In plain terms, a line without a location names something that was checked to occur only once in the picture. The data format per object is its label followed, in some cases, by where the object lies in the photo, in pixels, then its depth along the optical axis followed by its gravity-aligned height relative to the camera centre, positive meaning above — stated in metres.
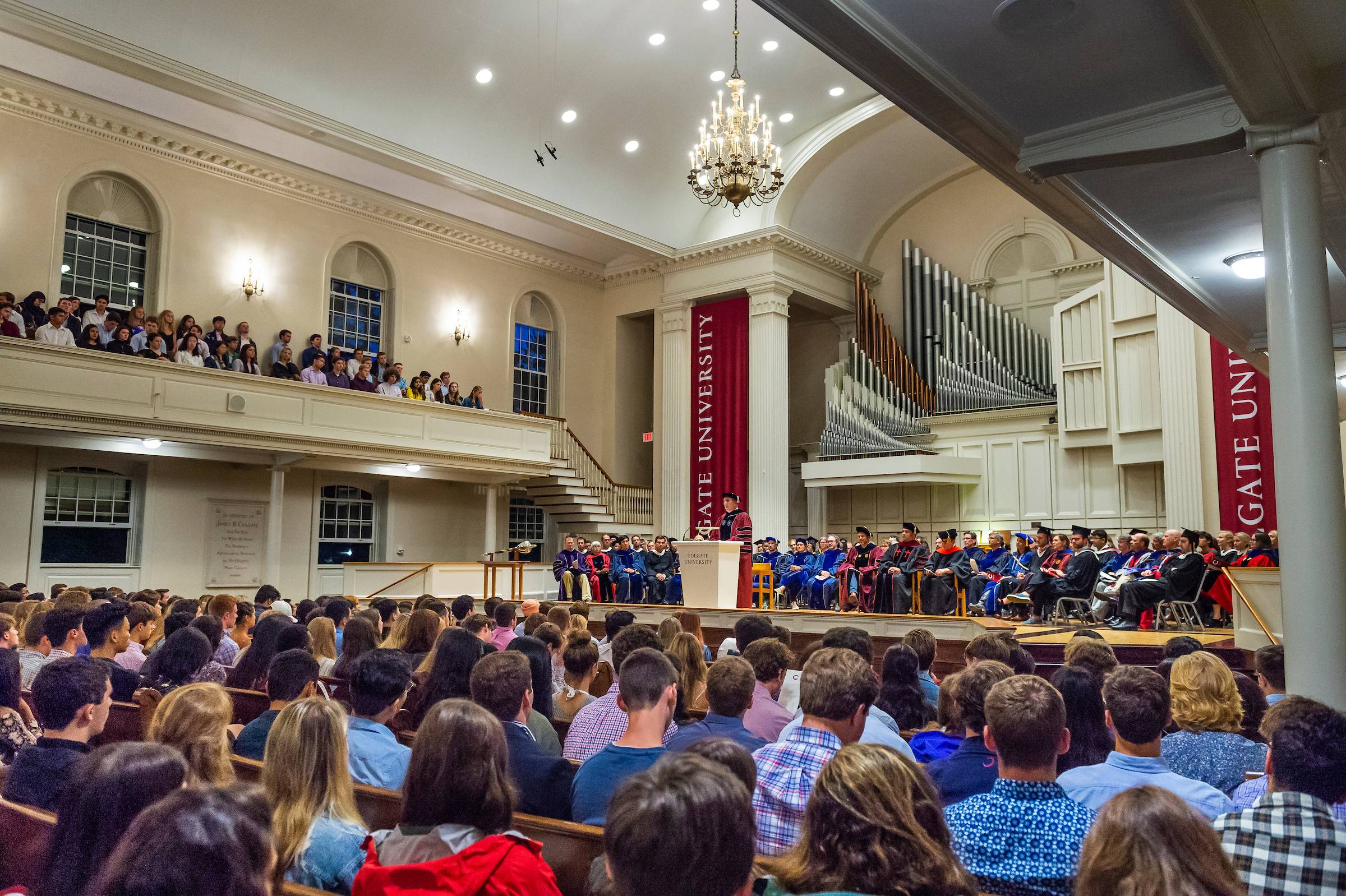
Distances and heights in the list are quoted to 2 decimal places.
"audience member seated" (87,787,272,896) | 1.09 -0.35
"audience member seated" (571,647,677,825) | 2.69 -0.52
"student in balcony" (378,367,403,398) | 14.17 +2.28
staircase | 16.64 +0.88
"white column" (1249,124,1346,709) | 3.88 +0.57
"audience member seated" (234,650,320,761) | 3.35 -0.48
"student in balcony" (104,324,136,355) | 11.50 +2.33
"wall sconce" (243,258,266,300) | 13.79 +3.59
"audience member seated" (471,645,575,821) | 2.88 -0.58
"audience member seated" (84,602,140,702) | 4.84 -0.42
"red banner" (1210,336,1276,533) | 11.07 +1.20
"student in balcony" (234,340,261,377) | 12.88 +2.42
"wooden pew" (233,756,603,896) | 2.26 -0.69
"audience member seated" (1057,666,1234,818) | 2.56 -0.55
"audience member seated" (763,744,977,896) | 1.55 -0.46
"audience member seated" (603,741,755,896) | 1.33 -0.39
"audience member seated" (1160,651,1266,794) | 3.13 -0.59
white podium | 10.82 -0.29
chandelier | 11.58 +4.69
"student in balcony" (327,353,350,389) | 13.65 +2.33
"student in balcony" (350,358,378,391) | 13.89 +2.32
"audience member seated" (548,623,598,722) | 4.45 -0.58
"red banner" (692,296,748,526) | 16.58 +2.40
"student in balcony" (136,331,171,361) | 11.70 +2.29
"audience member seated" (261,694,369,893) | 2.24 -0.59
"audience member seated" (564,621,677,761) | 3.62 -0.66
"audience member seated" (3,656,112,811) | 2.55 -0.49
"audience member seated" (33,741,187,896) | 1.35 -0.37
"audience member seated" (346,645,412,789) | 3.06 -0.55
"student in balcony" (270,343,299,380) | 13.16 +2.35
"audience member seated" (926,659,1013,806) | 2.85 -0.59
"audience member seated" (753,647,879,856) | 2.44 -0.50
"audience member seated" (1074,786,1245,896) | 1.36 -0.42
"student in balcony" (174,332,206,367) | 12.05 +2.36
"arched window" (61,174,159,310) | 12.62 +3.89
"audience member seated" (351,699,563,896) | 1.79 -0.50
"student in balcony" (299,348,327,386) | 13.38 +2.33
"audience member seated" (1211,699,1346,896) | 1.81 -0.54
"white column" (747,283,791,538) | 16.14 +2.24
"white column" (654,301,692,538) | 17.08 +2.17
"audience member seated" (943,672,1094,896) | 2.05 -0.56
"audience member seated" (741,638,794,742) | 3.81 -0.57
